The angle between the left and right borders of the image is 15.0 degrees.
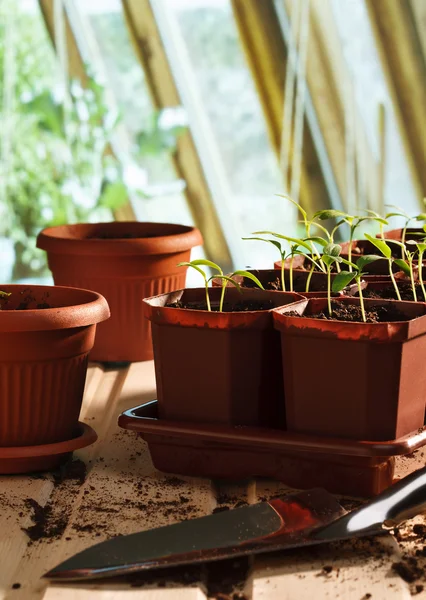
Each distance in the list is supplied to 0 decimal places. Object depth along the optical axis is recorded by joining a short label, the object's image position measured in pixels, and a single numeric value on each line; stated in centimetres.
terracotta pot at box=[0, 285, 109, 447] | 103
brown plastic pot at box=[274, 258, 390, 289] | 114
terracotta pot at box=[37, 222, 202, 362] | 131
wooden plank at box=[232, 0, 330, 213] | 368
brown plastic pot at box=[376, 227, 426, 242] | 137
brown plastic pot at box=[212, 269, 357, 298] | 114
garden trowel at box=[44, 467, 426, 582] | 89
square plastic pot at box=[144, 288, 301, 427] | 102
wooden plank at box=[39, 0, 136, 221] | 380
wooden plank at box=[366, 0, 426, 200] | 349
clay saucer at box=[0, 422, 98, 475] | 104
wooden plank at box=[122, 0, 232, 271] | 374
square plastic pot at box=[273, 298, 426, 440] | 98
